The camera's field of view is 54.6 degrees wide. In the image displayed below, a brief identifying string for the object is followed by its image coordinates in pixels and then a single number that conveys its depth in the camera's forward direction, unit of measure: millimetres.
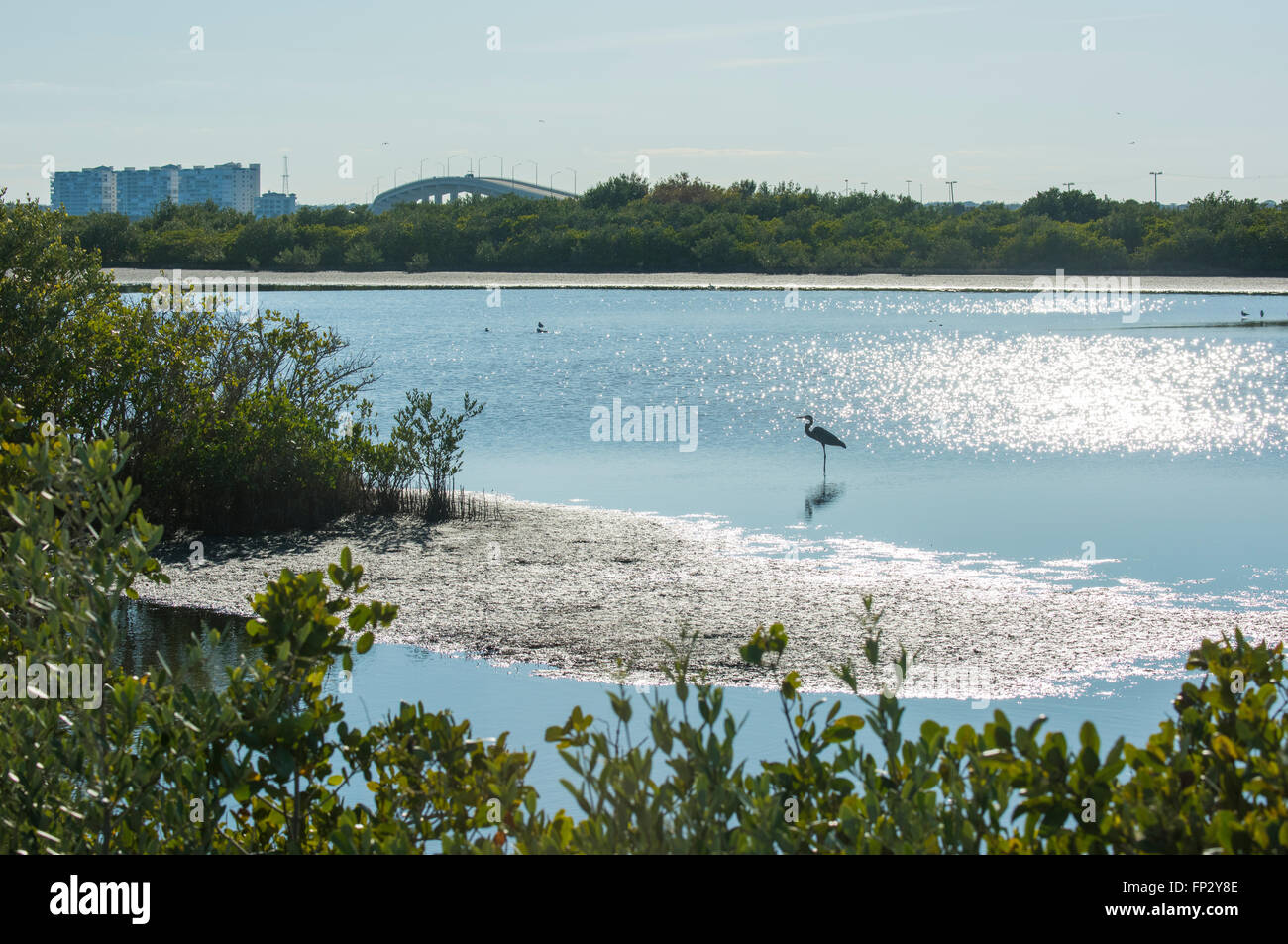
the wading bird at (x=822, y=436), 24266
